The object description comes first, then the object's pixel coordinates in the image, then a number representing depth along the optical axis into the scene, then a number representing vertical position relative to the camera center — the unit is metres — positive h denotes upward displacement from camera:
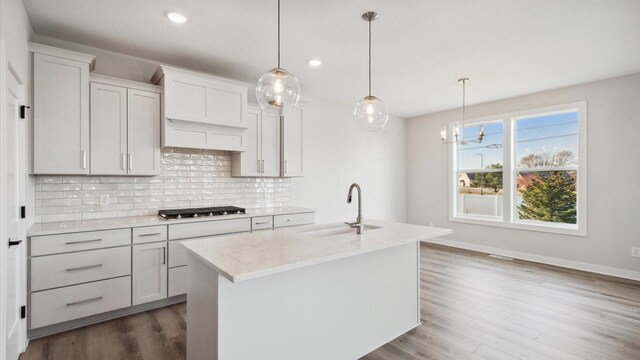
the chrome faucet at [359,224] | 2.45 -0.34
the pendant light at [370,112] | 2.64 +0.58
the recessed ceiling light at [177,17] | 2.59 +1.36
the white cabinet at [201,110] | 3.28 +0.77
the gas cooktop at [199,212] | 3.28 -0.36
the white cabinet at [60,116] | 2.67 +0.56
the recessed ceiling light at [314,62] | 3.58 +1.36
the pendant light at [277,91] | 2.14 +0.61
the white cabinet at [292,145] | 4.35 +0.50
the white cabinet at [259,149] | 4.01 +0.41
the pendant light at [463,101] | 4.25 +1.33
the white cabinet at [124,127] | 2.98 +0.52
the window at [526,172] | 4.62 +0.14
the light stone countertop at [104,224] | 2.60 -0.41
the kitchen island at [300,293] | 1.68 -0.72
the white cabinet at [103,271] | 2.55 -0.83
